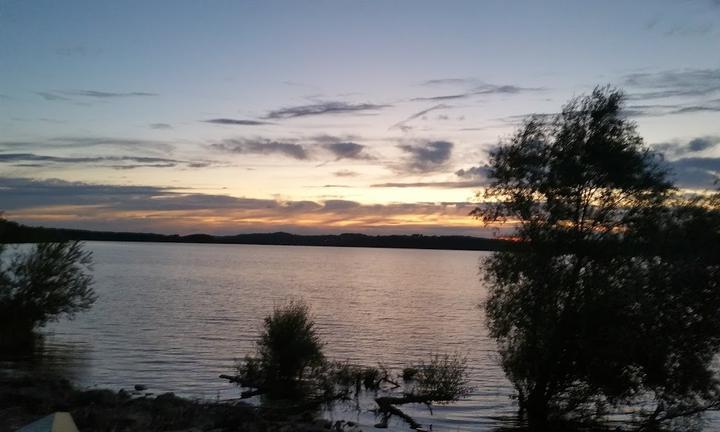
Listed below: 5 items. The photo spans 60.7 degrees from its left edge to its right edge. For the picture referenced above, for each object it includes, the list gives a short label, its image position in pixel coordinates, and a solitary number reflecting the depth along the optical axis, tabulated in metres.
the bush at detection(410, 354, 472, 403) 26.11
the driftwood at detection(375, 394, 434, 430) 22.57
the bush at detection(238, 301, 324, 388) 27.89
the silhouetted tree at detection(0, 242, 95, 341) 34.94
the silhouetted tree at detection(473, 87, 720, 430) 21.36
